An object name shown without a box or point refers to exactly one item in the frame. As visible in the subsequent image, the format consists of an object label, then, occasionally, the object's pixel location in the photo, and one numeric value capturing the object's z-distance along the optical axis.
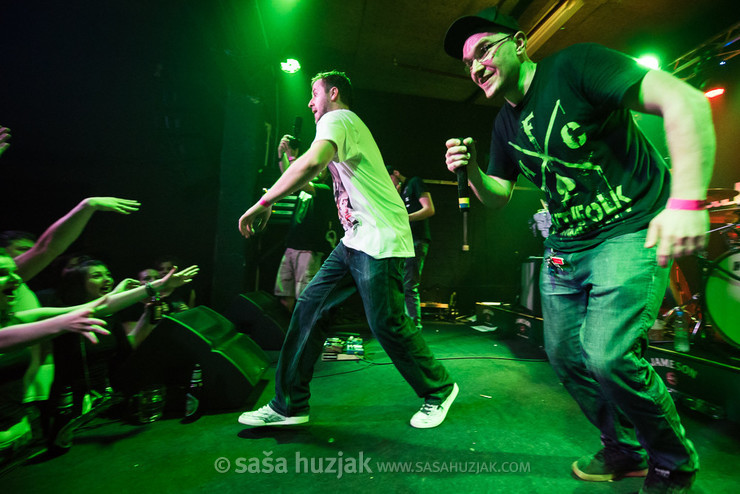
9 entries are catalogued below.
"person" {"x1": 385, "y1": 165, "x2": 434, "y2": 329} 4.28
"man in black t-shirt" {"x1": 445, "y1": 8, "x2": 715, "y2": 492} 0.86
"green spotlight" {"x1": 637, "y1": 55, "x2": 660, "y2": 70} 5.41
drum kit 2.33
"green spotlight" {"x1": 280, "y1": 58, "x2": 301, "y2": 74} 5.05
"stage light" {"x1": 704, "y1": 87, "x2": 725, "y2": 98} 5.54
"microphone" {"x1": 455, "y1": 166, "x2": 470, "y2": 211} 1.44
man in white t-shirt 1.72
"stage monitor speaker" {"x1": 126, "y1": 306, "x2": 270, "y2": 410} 2.00
